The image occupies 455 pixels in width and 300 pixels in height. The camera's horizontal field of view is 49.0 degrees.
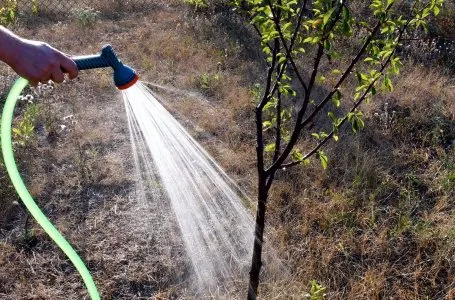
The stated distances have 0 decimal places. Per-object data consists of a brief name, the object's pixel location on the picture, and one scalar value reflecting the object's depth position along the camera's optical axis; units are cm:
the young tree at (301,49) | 141
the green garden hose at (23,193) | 200
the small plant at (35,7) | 529
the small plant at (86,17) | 514
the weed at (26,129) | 313
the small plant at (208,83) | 397
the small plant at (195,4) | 521
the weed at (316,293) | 192
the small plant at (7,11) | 413
